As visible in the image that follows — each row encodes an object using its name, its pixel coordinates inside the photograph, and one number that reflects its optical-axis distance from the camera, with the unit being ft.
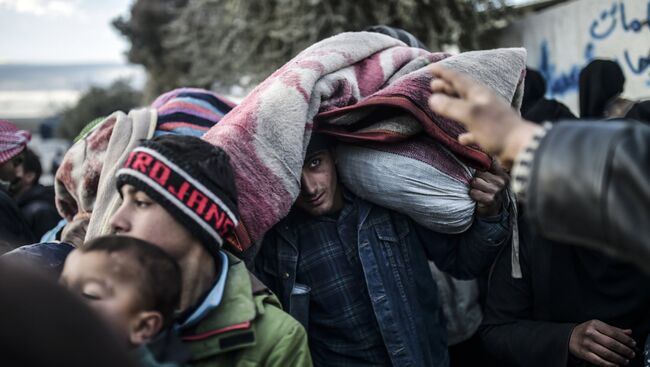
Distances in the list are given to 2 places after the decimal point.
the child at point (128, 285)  4.38
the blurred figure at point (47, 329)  2.28
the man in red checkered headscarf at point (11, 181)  9.01
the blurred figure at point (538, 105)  12.02
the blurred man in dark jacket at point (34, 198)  10.75
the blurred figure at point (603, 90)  13.12
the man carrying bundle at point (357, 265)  6.97
